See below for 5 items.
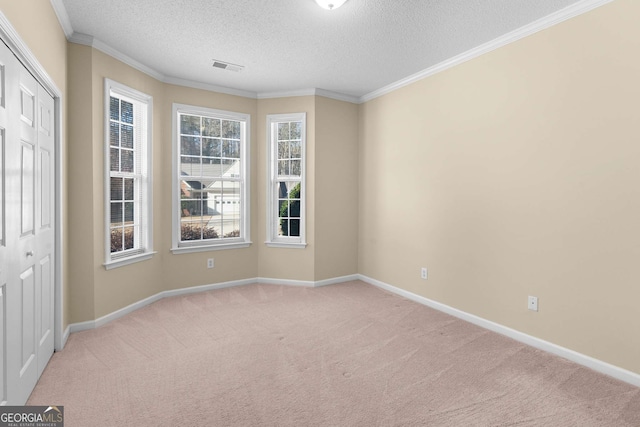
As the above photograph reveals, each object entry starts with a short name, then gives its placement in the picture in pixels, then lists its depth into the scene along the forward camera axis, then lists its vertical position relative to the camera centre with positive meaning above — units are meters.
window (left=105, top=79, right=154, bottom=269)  3.46 +0.35
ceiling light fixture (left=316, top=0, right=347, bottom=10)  2.53 +1.54
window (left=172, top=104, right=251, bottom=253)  4.40 +0.37
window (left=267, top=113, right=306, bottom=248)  4.83 +0.34
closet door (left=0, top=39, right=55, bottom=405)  1.77 -0.15
